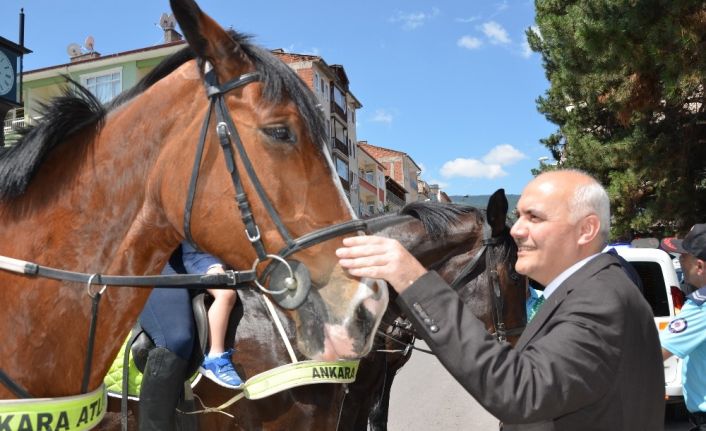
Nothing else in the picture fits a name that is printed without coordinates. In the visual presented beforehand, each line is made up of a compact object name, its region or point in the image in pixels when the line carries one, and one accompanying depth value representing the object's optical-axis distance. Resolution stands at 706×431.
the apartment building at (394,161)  68.94
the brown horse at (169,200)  1.78
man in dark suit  1.45
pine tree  7.02
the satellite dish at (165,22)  24.53
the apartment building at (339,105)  39.25
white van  6.50
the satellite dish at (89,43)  28.59
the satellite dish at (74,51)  28.38
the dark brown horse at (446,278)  4.14
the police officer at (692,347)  3.29
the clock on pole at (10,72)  5.94
